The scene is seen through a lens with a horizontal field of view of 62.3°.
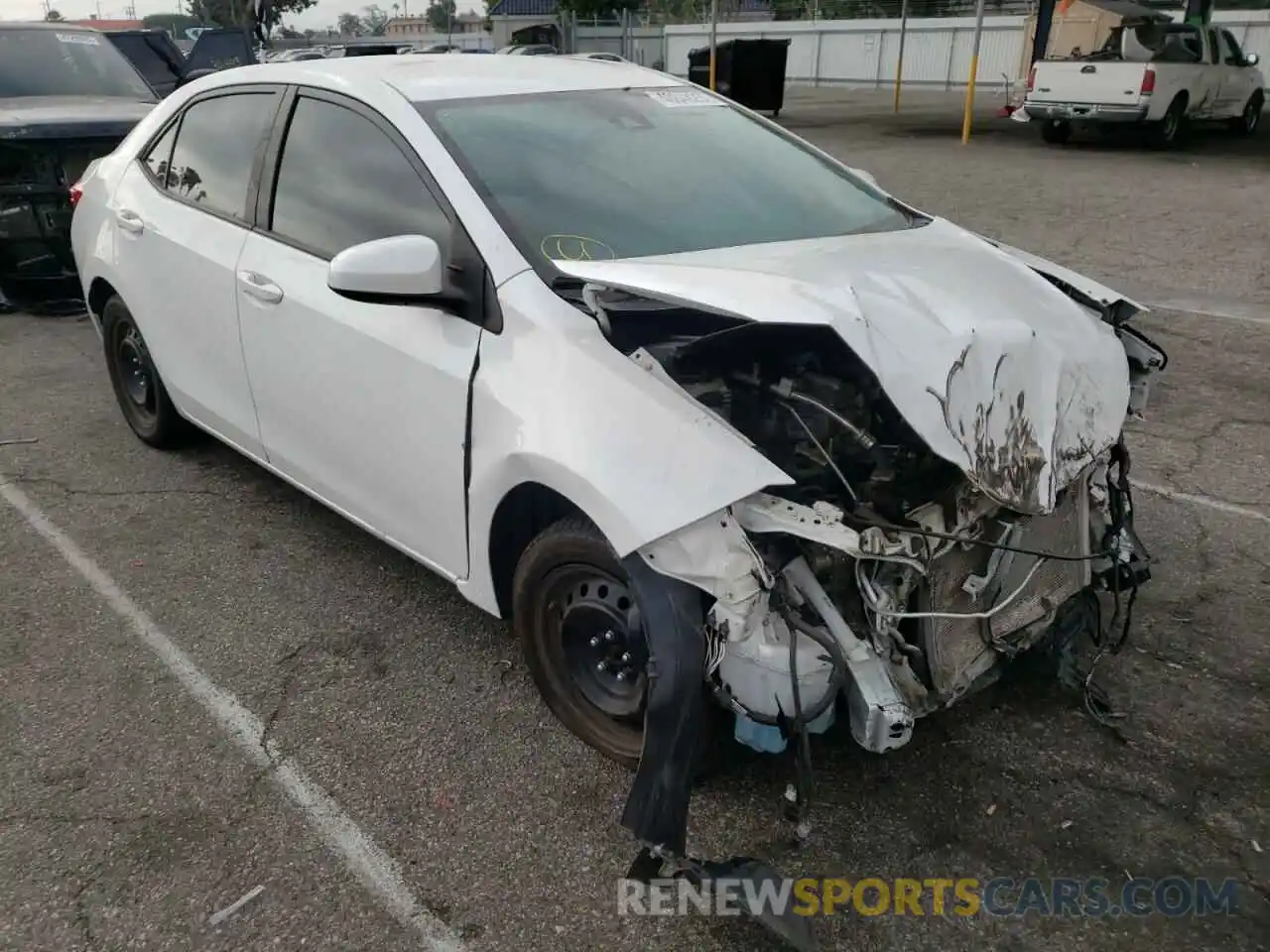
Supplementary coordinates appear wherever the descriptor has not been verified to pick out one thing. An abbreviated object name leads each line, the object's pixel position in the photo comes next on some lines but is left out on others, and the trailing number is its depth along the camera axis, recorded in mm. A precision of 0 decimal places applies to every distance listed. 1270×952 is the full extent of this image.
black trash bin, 22766
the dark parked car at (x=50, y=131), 7277
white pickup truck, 16406
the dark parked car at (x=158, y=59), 12578
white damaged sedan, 2422
